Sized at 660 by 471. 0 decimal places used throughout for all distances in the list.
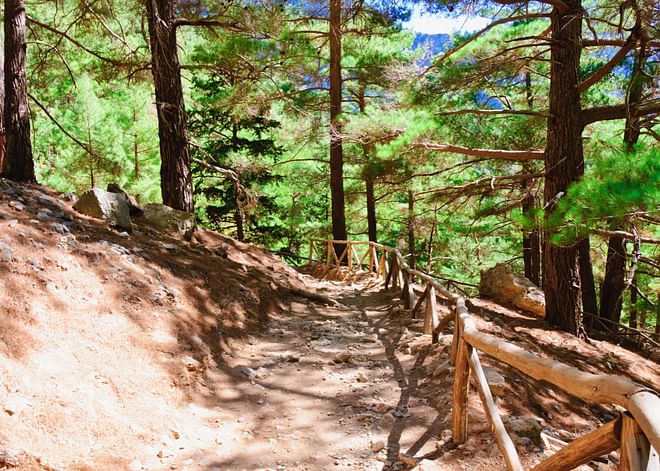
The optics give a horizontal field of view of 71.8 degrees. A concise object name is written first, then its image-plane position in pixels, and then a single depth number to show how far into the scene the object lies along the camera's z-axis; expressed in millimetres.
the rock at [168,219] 7652
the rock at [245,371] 4855
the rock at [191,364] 4445
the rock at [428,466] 3091
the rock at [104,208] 6492
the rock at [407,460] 3189
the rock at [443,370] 4555
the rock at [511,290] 9336
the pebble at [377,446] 3486
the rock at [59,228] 5242
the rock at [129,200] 7418
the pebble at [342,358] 5517
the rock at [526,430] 3232
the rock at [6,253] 4177
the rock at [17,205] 5472
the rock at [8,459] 2582
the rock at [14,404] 2896
